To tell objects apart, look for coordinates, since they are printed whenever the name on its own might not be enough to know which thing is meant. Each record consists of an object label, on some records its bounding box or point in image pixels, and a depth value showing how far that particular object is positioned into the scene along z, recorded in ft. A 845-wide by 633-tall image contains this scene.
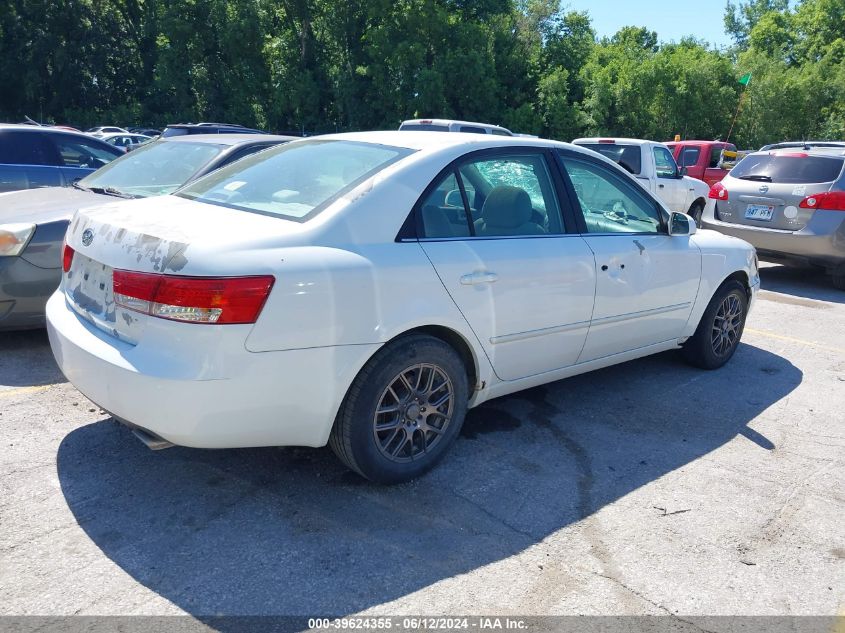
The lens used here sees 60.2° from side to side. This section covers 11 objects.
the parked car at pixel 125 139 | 72.50
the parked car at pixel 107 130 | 92.47
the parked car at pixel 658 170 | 38.17
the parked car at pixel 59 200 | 16.24
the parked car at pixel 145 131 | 93.35
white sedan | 9.74
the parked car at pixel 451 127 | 40.96
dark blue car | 23.00
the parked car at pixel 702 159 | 53.21
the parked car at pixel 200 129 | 40.96
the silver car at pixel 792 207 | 28.76
